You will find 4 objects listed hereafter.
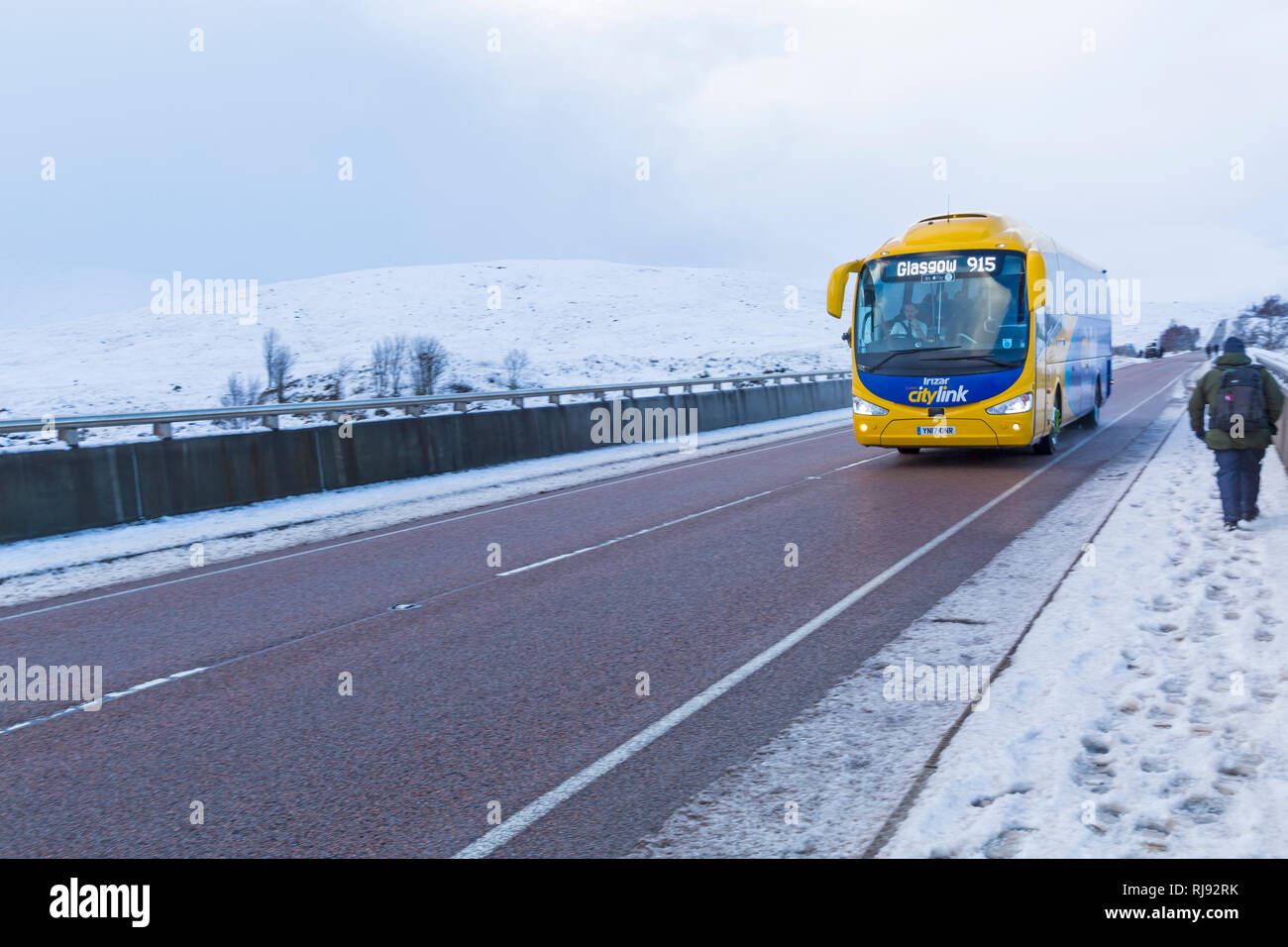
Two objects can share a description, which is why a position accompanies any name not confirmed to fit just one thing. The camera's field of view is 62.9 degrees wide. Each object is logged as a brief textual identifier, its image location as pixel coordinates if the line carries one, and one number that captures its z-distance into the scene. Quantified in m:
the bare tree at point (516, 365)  58.58
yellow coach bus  14.89
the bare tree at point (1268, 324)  72.87
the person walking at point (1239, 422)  9.70
